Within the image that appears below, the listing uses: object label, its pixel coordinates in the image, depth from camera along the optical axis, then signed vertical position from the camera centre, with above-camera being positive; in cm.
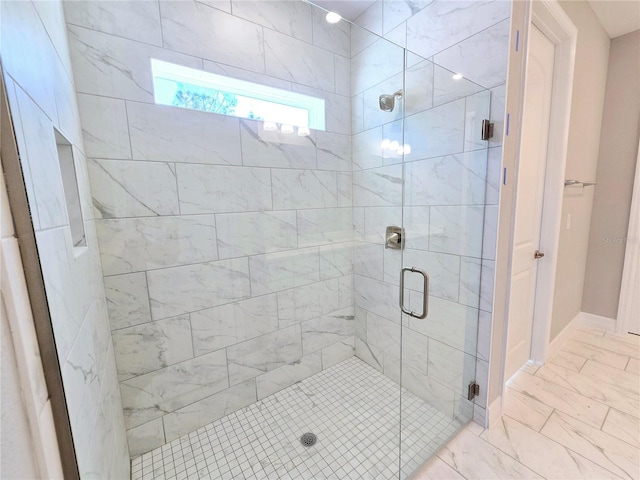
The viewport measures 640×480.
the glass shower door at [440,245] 145 -27
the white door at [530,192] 171 +2
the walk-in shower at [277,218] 130 -9
